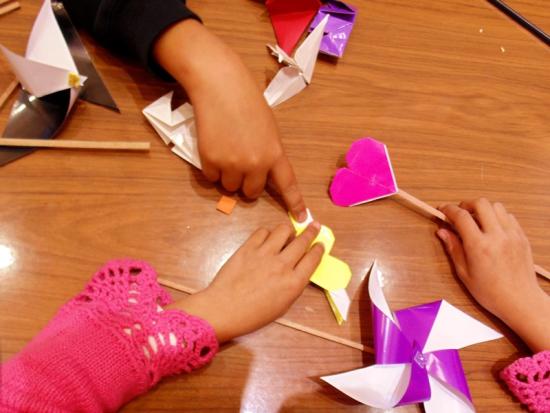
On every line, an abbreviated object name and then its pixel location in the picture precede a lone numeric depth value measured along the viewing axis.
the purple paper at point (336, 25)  0.76
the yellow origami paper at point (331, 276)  0.61
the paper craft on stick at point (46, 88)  0.61
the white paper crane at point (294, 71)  0.71
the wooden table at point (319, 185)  0.57
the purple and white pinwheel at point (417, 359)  0.55
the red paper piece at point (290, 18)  0.76
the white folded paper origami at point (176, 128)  0.65
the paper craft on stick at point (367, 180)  0.67
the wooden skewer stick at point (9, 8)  0.69
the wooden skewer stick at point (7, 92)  0.63
